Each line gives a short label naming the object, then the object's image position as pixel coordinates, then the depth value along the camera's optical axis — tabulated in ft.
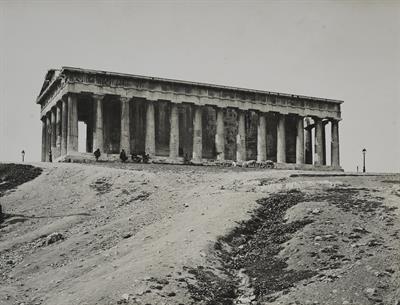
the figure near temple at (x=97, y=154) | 156.87
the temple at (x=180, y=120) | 168.25
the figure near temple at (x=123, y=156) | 156.15
